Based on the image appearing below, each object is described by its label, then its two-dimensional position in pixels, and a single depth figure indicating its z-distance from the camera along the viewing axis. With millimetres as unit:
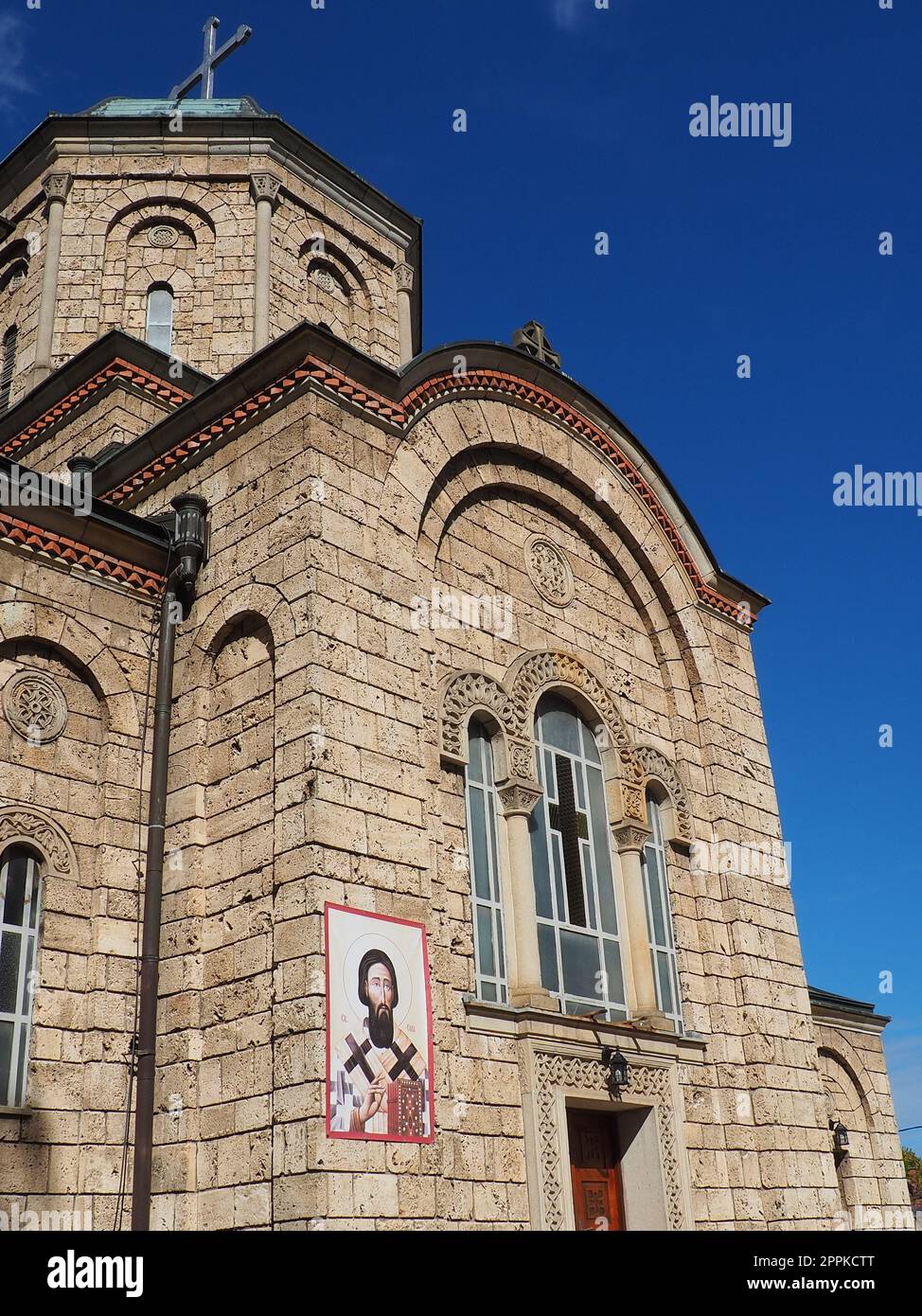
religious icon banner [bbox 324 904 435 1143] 8883
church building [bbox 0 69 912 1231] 9406
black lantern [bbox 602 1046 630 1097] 11461
